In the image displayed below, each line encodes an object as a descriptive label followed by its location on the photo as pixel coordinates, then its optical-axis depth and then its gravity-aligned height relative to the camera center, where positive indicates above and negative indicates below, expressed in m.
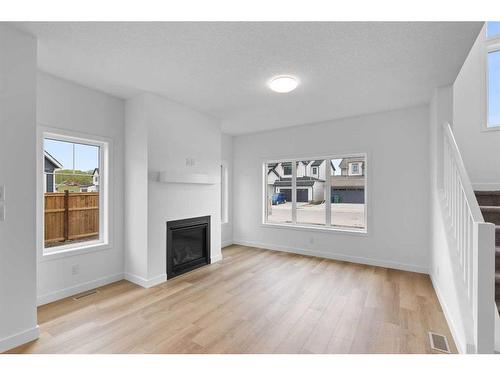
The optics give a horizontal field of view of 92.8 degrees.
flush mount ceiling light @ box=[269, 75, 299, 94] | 2.69 +1.21
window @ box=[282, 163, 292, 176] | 5.12 +0.40
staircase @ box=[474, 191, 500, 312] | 2.06 -0.27
